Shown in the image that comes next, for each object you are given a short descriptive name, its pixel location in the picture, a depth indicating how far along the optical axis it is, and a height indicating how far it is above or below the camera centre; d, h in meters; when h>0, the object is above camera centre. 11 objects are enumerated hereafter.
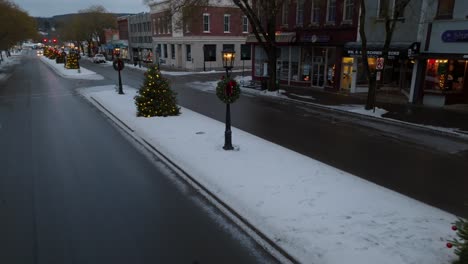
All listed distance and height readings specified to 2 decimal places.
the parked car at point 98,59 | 65.32 -2.28
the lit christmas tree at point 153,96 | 15.81 -2.16
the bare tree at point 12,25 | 43.09 +2.72
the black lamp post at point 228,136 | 11.07 -2.71
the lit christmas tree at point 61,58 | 55.25 -1.91
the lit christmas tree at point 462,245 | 4.72 -2.58
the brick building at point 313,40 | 24.11 +0.59
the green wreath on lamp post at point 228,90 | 11.09 -1.32
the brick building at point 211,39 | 45.88 +1.02
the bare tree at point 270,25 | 22.11 +1.45
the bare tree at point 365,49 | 15.91 +0.11
